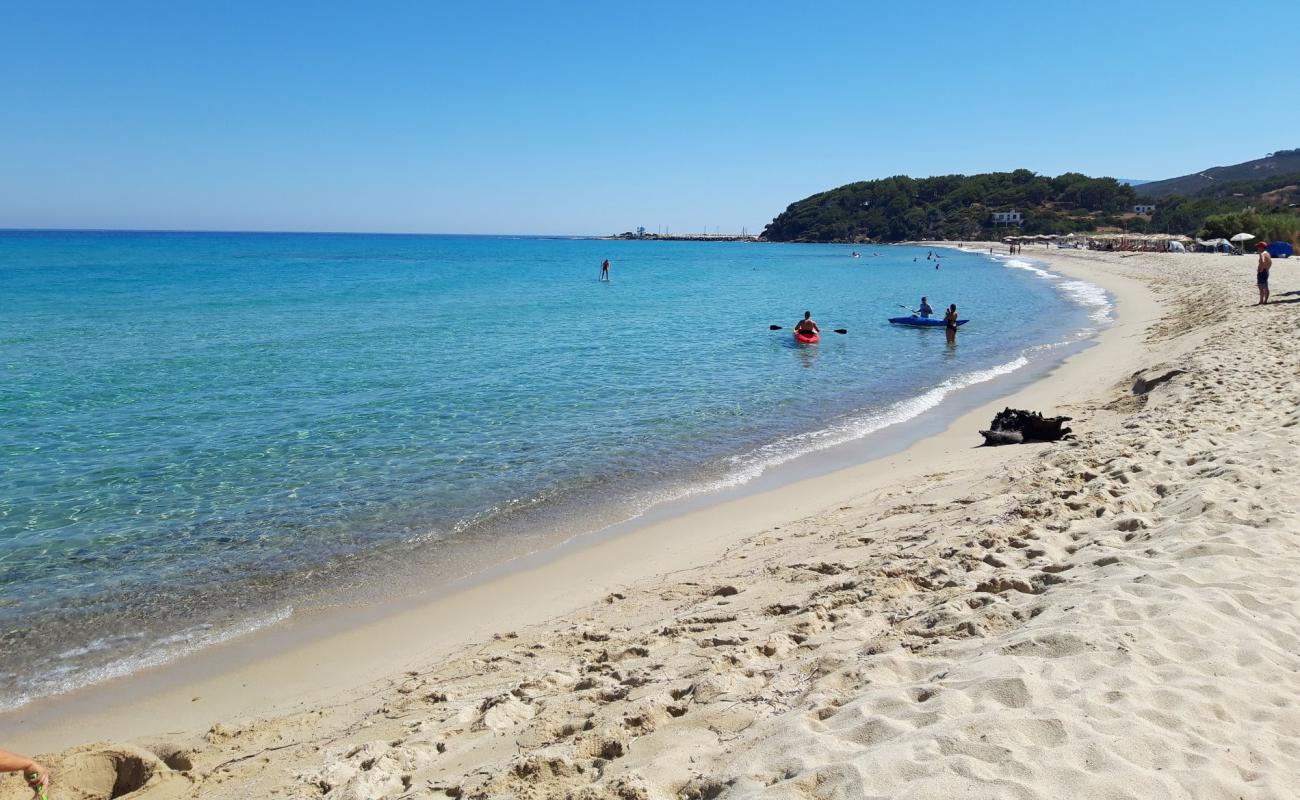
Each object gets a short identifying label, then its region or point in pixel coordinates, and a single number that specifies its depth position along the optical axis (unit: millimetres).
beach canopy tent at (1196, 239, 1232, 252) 56397
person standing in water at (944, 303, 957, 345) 24781
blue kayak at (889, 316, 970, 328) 27480
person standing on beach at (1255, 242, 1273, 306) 21469
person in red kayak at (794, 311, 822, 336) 24312
